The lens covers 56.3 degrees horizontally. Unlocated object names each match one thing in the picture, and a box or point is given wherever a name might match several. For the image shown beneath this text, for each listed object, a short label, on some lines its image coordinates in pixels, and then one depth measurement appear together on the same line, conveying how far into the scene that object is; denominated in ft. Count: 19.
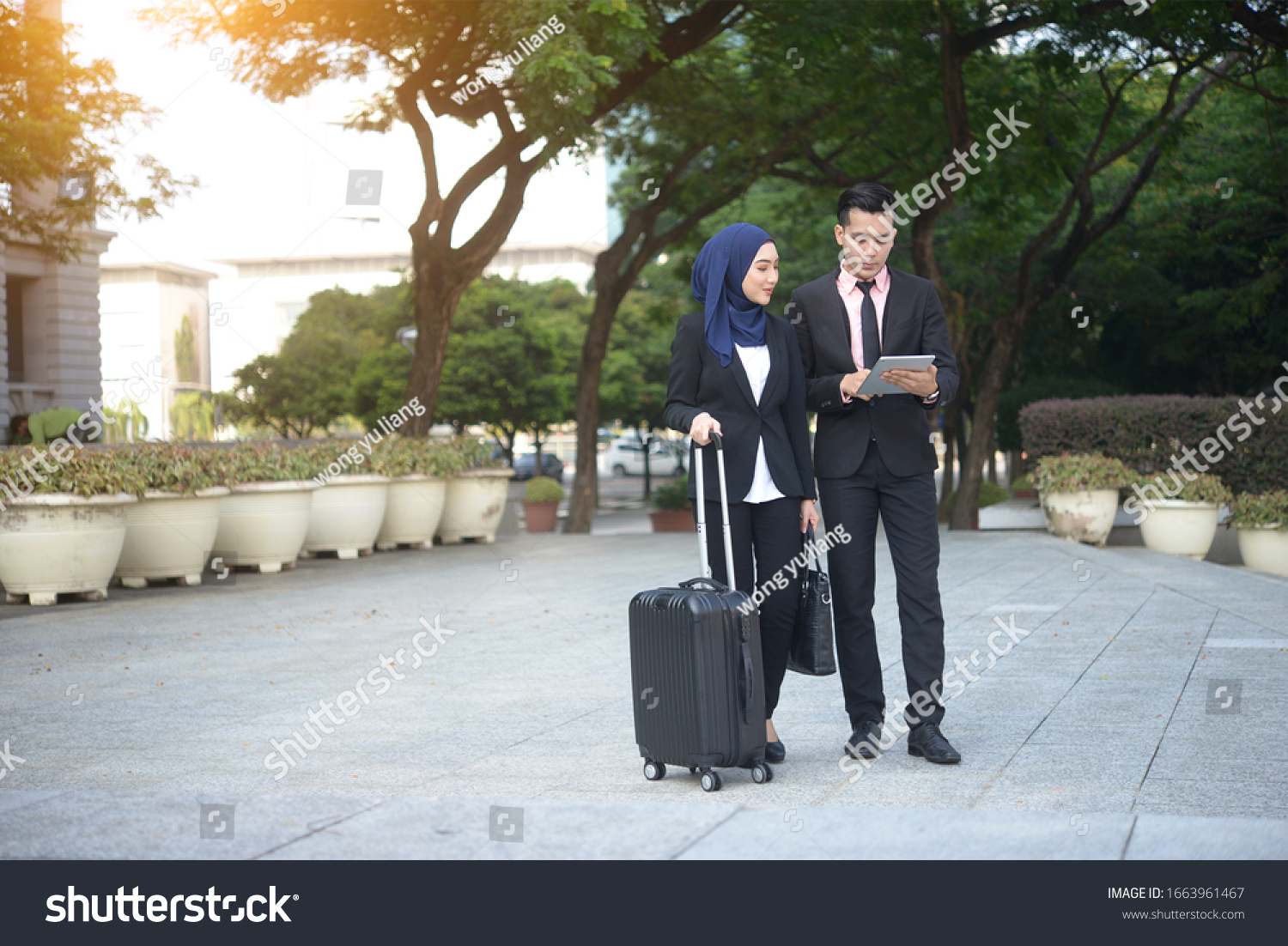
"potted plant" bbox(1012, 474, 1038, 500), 84.64
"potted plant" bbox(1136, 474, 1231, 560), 41.14
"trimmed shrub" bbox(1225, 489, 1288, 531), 39.42
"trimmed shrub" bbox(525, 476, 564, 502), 71.72
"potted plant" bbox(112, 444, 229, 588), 31.48
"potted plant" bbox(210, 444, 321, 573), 36.09
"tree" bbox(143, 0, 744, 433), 35.76
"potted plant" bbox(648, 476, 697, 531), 63.77
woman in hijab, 13.14
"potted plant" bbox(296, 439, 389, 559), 40.45
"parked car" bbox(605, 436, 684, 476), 176.24
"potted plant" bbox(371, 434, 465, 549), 43.52
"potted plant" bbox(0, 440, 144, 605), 28.45
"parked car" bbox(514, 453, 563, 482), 138.94
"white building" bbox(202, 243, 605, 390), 247.09
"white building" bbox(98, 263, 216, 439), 180.04
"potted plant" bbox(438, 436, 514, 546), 47.21
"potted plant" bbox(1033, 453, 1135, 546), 42.34
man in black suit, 13.55
